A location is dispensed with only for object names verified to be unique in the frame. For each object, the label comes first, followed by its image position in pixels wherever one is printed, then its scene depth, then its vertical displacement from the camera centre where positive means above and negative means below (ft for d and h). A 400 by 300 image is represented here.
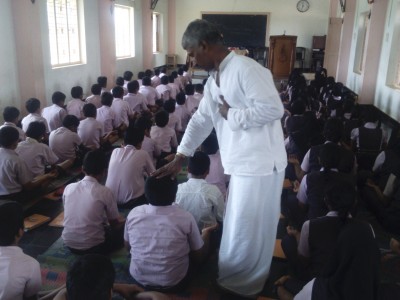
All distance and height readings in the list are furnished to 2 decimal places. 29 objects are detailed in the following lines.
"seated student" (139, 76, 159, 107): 24.71 -2.92
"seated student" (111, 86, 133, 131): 19.83 -3.27
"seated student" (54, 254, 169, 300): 4.88 -2.84
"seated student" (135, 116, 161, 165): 14.08 -3.37
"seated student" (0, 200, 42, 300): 6.07 -3.37
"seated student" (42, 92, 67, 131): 17.46 -2.99
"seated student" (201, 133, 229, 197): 11.88 -3.47
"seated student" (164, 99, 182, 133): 18.55 -3.21
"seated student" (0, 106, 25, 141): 14.64 -2.65
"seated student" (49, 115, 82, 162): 14.82 -3.54
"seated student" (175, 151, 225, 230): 9.28 -3.44
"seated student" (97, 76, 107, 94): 24.35 -2.23
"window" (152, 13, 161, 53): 44.81 +1.39
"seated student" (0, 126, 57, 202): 11.36 -3.65
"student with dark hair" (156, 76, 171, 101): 26.25 -2.94
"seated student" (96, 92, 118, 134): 18.66 -3.15
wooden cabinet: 39.09 -0.59
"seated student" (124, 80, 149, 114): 22.40 -2.94
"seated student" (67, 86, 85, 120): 19.31 -2.94
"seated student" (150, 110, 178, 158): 15.46 -3.34
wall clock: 45.87 +4.79
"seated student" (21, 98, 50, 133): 15.61 -2.78
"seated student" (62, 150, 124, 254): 9.11 -3.79
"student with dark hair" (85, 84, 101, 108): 20.85 -2.70
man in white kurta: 6.35 -1.73
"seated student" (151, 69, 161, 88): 29.46 -2.58
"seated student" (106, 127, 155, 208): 11.58 -3.58
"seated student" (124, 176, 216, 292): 7.45 -3.61
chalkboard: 47.09 +2.14
